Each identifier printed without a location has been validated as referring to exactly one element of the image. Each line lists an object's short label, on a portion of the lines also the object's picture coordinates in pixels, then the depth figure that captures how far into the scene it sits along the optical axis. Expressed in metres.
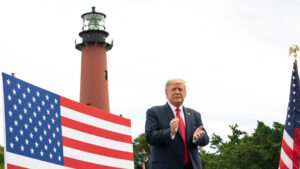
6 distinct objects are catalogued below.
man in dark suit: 4.70
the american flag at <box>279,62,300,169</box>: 8.59
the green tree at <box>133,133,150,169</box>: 48.28
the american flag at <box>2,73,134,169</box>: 5.46
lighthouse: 33.38
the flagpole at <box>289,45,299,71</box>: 9.74
